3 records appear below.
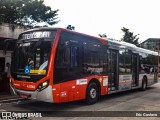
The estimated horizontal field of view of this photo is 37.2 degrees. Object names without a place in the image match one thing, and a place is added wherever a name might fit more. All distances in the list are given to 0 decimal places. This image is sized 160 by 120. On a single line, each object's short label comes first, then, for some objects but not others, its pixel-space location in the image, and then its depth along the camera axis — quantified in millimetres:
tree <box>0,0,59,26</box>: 21969
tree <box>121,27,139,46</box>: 49419
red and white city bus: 8336
